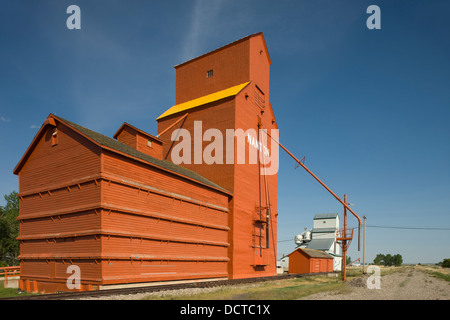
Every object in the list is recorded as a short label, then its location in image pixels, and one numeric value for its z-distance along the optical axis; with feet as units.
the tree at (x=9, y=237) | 163.94
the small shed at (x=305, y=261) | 143.85
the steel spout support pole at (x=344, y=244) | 94.67
